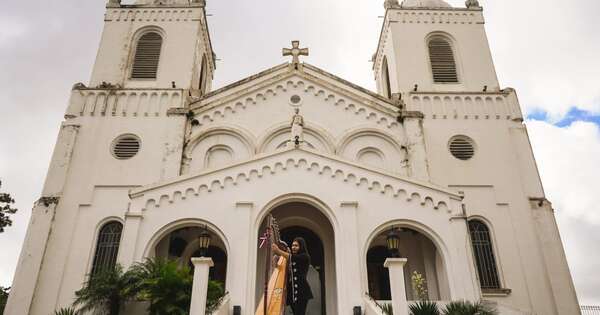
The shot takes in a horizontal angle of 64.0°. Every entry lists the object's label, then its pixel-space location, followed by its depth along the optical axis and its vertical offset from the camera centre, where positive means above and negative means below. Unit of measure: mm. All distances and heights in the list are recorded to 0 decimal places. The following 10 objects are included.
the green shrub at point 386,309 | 11816 +2356
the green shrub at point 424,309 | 11578 +2226
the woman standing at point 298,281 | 10500 +2569
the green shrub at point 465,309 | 11500 +2220
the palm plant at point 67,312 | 13039 +2481
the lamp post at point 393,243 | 11914 +3714
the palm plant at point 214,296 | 11977 +2663
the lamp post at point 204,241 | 12545 +4007
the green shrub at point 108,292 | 13070 +2933
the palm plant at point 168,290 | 12000 +2781
